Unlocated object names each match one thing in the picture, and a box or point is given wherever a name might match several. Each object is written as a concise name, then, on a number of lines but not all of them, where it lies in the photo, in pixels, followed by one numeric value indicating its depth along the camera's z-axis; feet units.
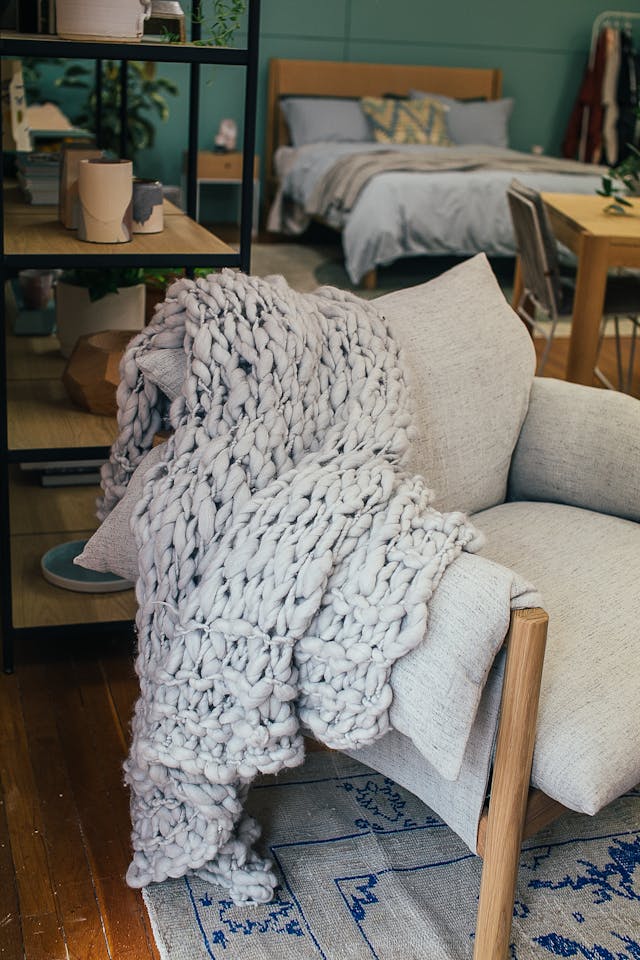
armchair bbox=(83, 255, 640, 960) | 4.38
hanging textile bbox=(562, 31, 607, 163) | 24.35
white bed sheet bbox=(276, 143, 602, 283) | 19.03
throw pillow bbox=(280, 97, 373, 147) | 22.98
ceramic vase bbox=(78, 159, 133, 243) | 6.71
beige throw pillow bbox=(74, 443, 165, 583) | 5.31
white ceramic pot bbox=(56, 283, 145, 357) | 8.27
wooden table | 11.57
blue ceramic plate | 7.73
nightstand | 22.12
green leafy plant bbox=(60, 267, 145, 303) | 8.18
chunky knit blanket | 4.50
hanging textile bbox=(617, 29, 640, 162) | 24.27
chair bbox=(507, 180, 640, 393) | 12.55
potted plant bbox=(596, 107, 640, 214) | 12.89
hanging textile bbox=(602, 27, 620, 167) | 24.06
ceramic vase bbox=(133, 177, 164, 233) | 7.11
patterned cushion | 23.09
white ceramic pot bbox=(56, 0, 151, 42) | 6.24
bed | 19.22
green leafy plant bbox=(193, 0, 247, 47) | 6.63
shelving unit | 6.35
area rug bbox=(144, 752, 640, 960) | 5.07
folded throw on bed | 19.70
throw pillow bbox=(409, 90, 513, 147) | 23.75
